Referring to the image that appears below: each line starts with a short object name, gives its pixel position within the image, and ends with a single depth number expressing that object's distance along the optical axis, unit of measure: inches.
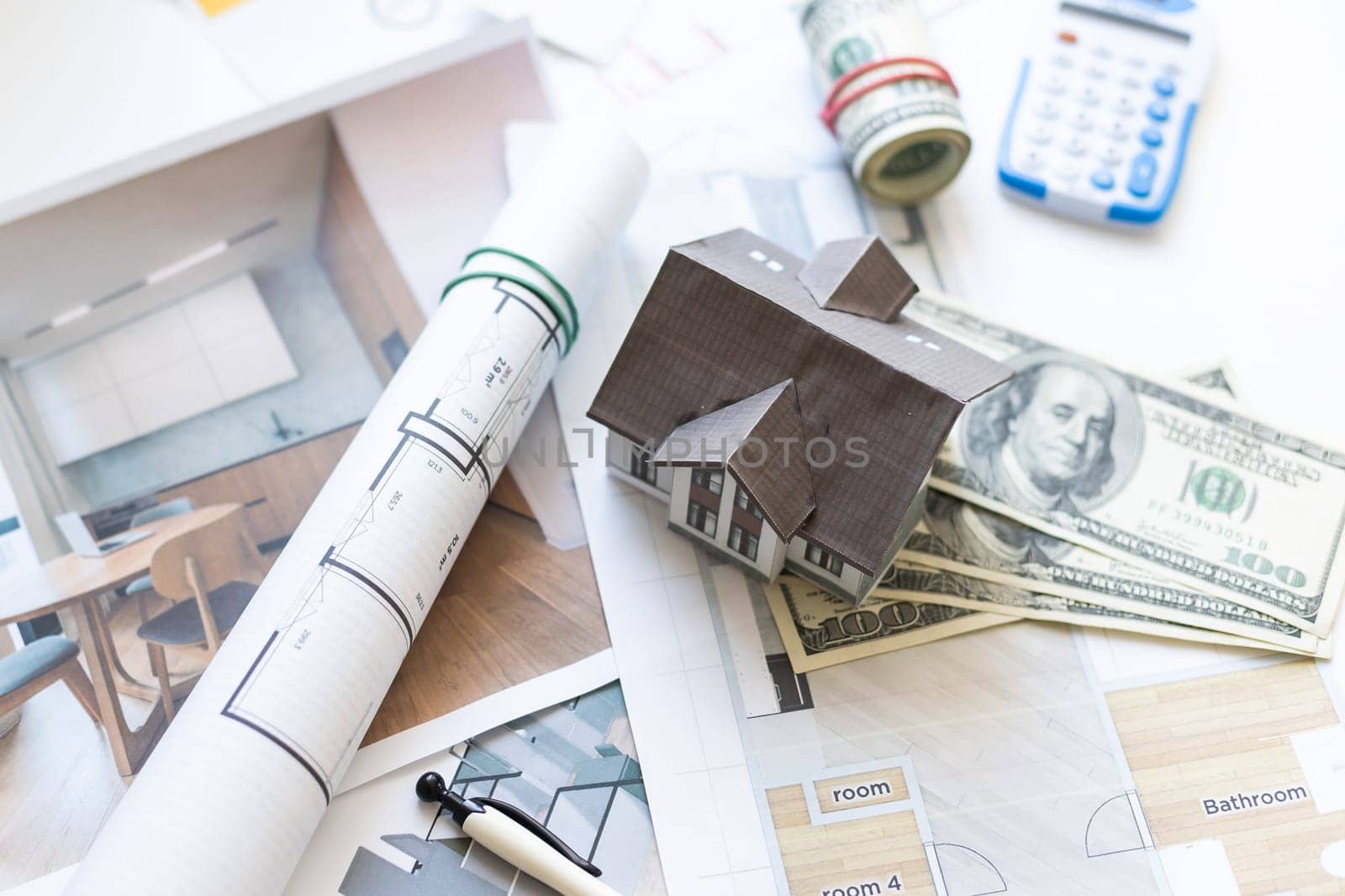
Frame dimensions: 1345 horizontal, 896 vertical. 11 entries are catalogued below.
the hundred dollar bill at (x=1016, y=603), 24.8
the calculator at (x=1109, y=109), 29.0
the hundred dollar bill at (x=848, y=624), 24.6
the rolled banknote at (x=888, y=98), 27.6
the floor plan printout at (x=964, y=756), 22.6
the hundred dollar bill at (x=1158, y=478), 25.4
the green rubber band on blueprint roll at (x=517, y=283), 24.8
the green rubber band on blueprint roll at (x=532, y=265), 25.0
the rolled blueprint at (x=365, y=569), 20.2
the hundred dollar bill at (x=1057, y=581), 24.9
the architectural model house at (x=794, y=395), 21.8
